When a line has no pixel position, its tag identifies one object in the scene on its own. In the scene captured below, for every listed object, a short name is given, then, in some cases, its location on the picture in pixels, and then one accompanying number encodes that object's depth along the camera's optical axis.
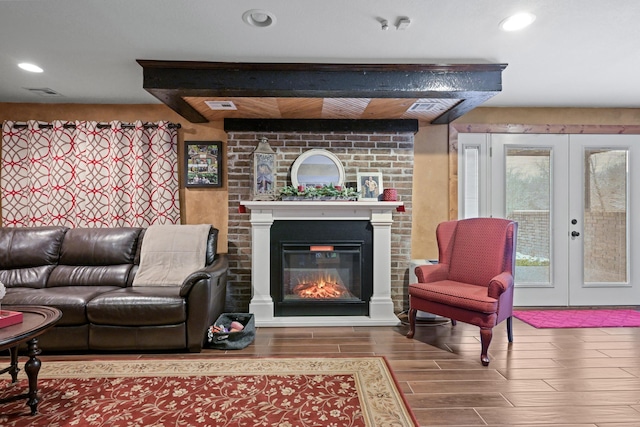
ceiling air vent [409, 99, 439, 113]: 3.24
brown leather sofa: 2.78
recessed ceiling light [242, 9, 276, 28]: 2.12
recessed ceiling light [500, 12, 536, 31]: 2.15
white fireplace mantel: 3.57
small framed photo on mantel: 3.90
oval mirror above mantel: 3.91
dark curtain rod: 3.83
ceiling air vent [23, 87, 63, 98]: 3.45
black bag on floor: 2.93
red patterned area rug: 1.96
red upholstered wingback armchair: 2.76
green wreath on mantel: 3.62
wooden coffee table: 1.84
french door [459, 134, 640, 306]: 4.14
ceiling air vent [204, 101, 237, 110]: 3.25
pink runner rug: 3.55
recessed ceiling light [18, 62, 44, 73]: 2.90
